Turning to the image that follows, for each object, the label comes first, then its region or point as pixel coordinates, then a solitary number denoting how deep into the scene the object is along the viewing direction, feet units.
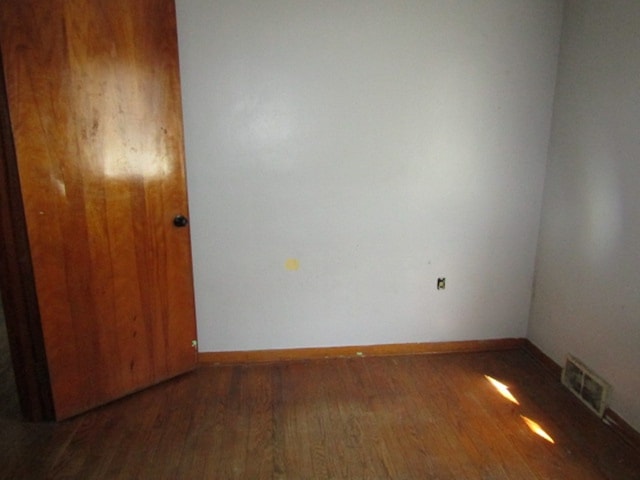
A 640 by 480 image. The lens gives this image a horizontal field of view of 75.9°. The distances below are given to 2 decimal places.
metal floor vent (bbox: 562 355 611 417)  6.73
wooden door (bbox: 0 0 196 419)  5.65
